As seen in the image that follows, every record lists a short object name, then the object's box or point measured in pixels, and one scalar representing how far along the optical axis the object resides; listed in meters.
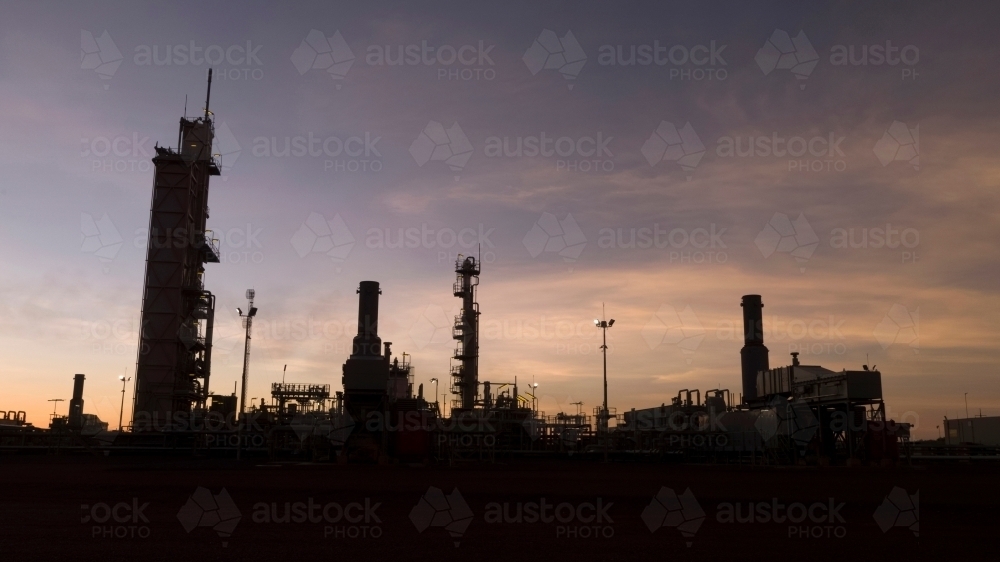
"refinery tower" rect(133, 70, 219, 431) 49.69
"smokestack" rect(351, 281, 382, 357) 42.56
